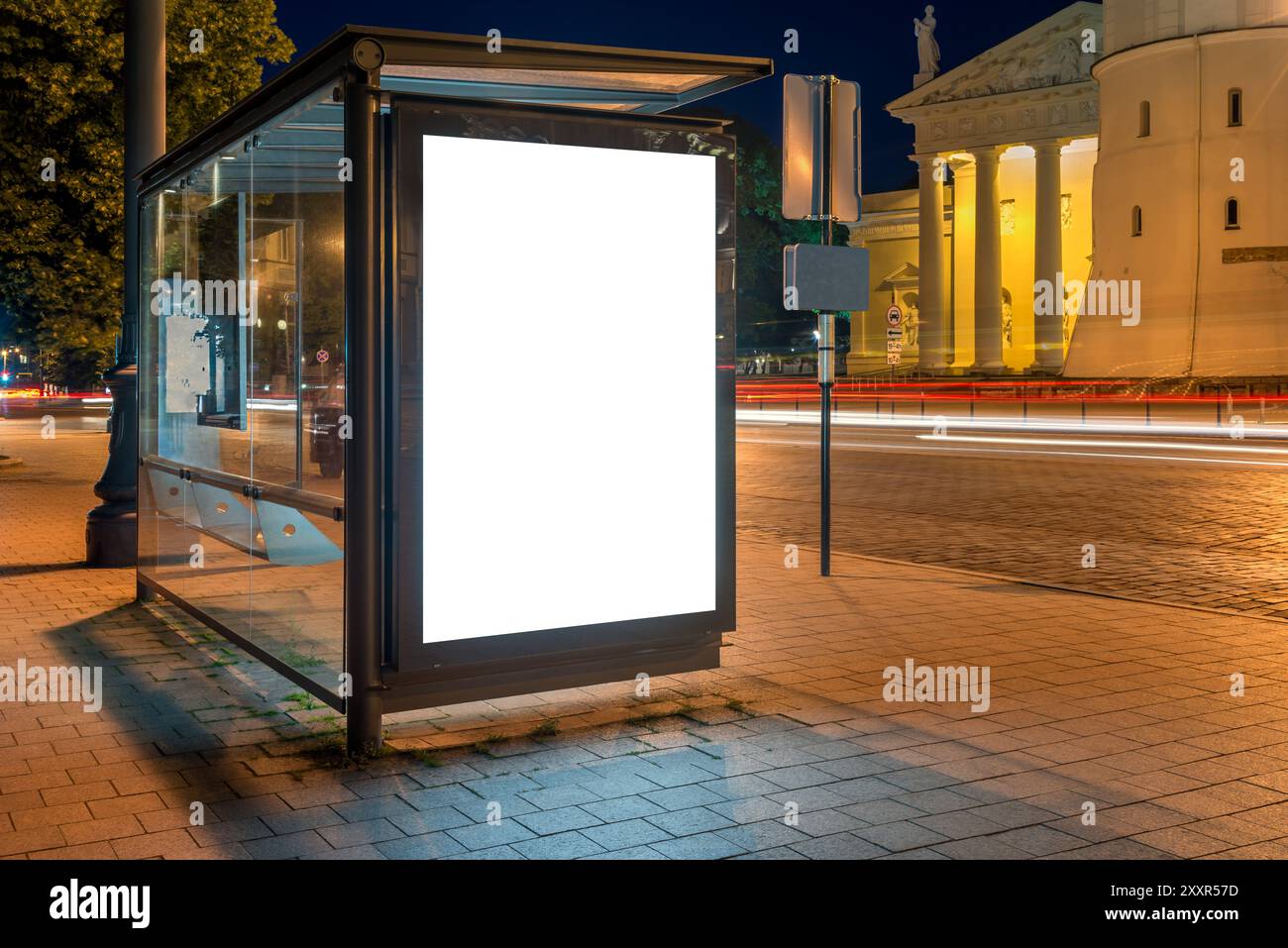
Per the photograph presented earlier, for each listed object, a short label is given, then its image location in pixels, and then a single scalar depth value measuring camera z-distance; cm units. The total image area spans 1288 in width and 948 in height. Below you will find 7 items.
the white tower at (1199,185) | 5384
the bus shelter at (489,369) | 621
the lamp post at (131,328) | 1166
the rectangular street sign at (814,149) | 1148
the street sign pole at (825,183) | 1127
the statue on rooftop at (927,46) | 8225
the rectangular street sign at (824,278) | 1109
